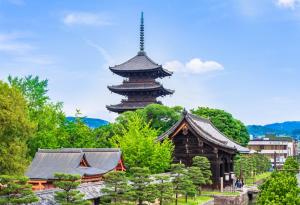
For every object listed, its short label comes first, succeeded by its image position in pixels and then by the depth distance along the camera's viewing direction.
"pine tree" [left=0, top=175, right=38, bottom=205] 20.55
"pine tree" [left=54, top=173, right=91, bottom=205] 22.88
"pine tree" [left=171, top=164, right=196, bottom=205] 35.37
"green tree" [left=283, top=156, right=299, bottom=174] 49.68
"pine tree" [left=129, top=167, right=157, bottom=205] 28.62
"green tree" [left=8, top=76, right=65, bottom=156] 49.75
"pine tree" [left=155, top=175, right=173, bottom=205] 30.92
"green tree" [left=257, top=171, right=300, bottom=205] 22.31
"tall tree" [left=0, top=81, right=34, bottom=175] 33.59
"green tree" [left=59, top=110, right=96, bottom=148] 52.94
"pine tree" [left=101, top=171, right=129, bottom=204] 26.98
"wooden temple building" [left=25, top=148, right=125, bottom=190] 37.06
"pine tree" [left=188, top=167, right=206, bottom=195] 38.93
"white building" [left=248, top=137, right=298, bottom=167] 120.41
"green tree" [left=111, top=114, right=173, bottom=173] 44.56
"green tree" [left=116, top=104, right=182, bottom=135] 60.79
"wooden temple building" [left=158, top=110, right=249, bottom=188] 46.44
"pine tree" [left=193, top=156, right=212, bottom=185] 43.44
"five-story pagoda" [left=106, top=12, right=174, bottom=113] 74.75
